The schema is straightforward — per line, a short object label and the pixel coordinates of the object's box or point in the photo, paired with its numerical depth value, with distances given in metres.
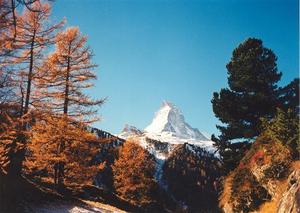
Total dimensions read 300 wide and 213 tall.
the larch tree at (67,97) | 21.58
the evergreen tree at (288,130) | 16.36
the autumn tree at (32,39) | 20.12
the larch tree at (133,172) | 37.84
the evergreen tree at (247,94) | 27.44
